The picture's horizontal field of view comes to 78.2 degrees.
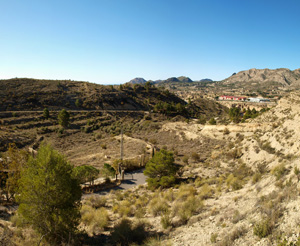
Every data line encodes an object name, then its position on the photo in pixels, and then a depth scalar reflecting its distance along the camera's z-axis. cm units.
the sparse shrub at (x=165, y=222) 958
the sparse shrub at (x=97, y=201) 1503
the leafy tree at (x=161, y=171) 1847
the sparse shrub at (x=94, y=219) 1073
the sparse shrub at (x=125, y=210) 1250
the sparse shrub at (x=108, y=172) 2219
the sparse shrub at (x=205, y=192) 1298
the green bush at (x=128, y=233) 903
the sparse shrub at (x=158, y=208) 1198
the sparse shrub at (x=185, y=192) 1364
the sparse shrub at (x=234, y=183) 1313
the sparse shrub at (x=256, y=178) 1302
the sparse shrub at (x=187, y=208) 1002
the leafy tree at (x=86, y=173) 1953
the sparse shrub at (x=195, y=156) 2639
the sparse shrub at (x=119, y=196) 1672
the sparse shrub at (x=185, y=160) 2591
